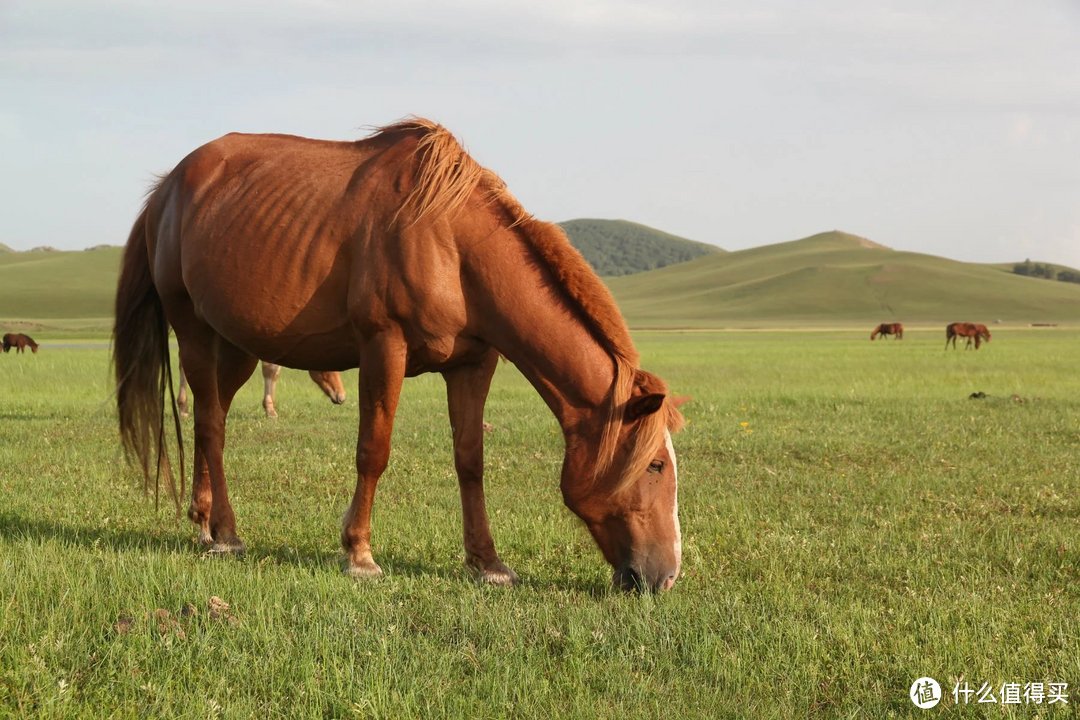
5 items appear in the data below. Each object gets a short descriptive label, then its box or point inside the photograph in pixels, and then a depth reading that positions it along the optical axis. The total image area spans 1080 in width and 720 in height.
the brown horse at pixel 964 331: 52.46
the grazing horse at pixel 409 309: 5.70
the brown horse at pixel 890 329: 66.38
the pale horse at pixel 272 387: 13.84
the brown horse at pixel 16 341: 37.09
